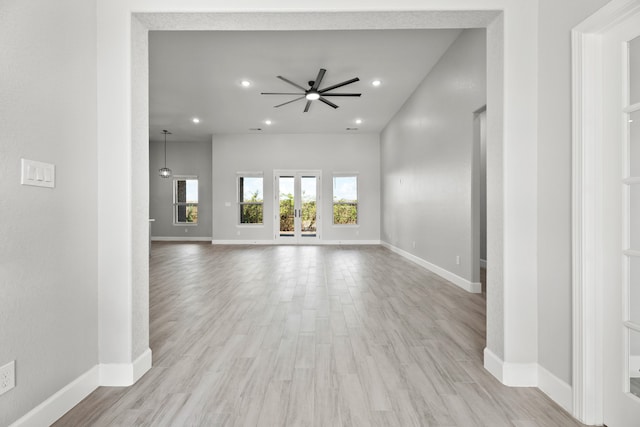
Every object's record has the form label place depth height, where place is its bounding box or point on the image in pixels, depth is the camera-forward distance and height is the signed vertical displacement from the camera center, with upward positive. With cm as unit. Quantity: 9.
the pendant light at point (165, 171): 1014 +120
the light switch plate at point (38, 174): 152 +18
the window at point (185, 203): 1157 +25
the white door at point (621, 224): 152 -7
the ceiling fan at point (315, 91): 533 +198
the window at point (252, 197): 1041 +40
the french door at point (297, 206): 1033 +12
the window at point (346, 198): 1037 +35
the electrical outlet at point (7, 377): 140 -69
